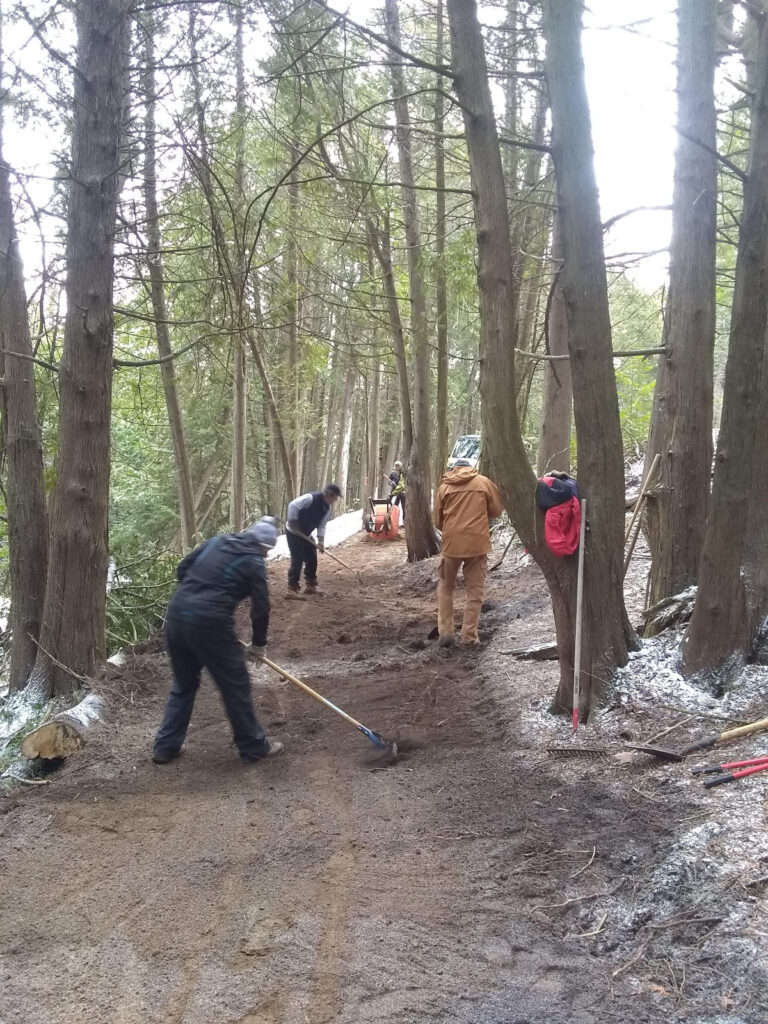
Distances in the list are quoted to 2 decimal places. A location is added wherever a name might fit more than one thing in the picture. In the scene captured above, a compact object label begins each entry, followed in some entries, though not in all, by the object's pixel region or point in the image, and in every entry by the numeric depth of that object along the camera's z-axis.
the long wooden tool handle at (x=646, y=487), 6.61
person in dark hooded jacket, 5.45
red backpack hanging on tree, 5.38
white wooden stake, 5.34
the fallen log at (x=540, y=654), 7.03
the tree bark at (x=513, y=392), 5.23
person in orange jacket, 8.34
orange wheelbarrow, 19.77
